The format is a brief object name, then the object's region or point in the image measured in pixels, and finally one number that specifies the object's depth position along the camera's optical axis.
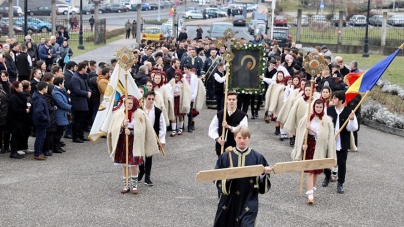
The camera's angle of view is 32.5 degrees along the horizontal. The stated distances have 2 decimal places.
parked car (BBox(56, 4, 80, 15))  70.00
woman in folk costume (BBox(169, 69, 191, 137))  16.72
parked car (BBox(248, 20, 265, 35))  53.28
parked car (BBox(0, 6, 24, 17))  53.78
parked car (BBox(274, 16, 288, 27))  56.11
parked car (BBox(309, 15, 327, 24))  43.75
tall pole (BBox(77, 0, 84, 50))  37.28
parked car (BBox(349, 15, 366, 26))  47.64
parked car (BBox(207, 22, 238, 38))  46.63
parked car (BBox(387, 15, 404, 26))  43.17
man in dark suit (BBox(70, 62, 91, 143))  15.38
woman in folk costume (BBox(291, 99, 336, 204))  11.26
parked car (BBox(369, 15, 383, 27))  47.12
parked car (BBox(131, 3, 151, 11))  85.69
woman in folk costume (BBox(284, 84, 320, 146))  14.63
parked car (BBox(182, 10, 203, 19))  76.00
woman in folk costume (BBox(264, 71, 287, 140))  17.61
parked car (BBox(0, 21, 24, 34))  36.19
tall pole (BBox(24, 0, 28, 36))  28.65
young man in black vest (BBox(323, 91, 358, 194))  11.73
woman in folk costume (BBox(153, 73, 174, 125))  15.14
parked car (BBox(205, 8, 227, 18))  79.06
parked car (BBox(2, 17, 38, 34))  38.94
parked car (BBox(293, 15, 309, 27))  43.88
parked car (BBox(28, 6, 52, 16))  66.16
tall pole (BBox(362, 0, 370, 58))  38.40
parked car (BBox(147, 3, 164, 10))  87.31
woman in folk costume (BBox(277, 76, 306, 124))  16.09
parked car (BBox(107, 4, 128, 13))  79.19
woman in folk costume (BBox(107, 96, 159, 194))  11.14
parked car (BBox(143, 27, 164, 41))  45.22
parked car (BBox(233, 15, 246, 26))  65.00
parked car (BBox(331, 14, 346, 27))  45.97
